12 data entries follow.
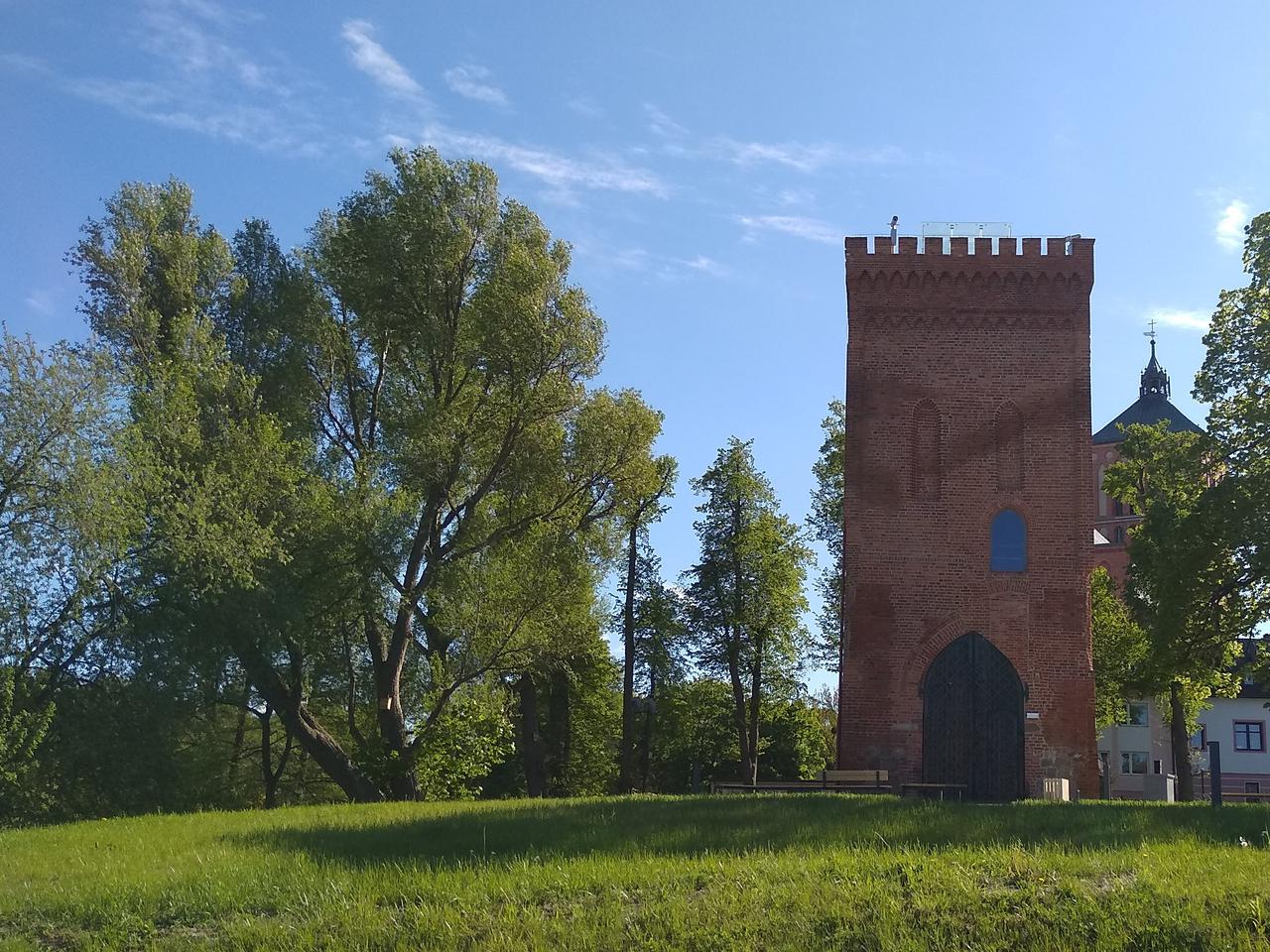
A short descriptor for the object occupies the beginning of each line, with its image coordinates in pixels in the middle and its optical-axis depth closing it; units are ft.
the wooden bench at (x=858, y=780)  80.53
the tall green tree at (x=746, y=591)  138.00
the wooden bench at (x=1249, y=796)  81.66
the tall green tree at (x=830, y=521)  138.00
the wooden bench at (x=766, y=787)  77.04
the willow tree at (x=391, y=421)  84.94
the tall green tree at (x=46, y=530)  69.36
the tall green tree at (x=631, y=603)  130.72
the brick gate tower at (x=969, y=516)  83.30
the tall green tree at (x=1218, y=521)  73.05
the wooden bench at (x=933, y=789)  77.30
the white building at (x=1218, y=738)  199.93
